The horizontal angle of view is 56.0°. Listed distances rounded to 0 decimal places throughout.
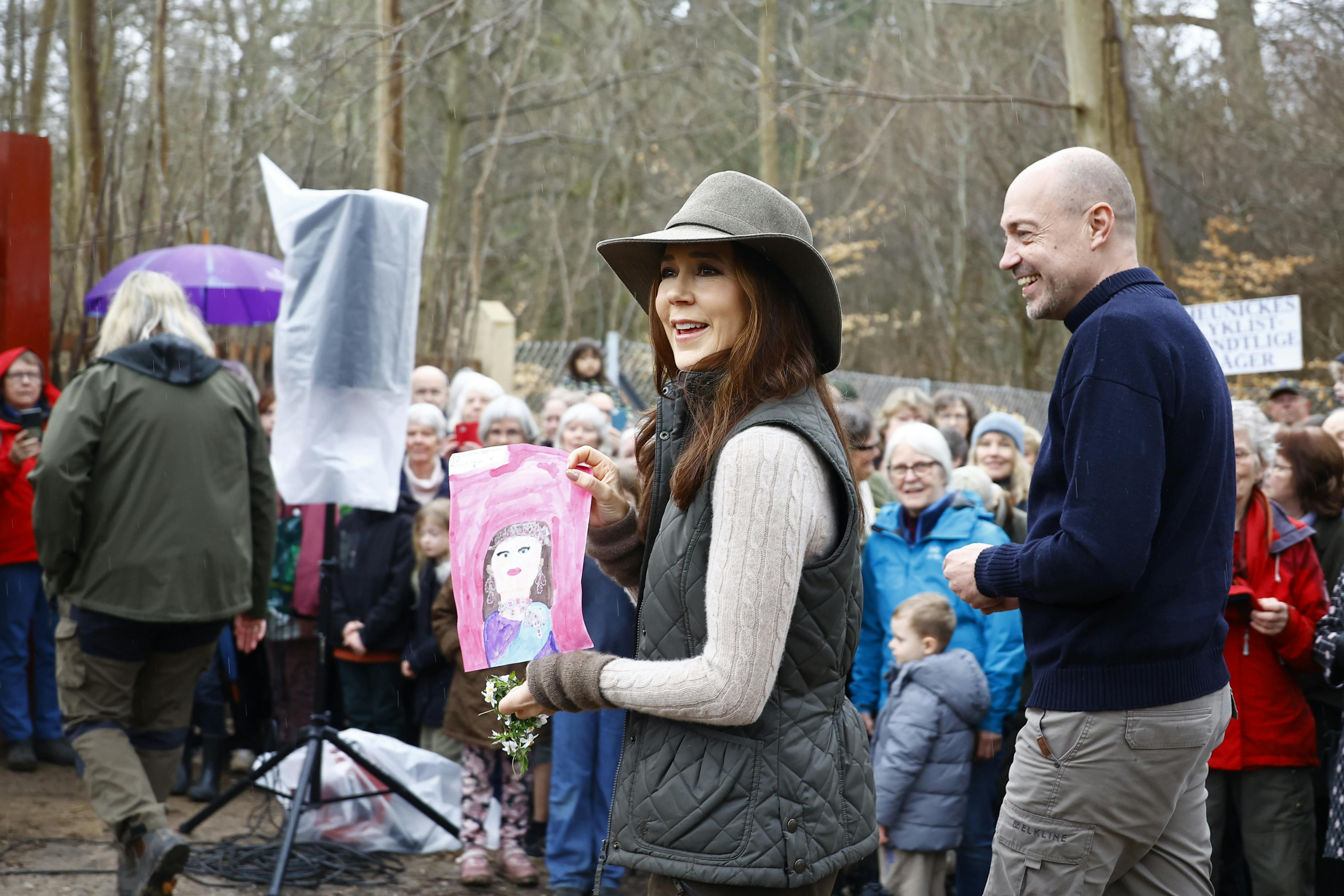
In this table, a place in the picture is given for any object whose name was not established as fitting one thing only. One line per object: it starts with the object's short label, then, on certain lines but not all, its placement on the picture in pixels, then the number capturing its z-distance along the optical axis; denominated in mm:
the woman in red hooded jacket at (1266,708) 4223
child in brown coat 5473
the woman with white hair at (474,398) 7758
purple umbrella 8023
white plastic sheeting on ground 5809
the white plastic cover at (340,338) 5258
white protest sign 6945
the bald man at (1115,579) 2449
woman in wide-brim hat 2111
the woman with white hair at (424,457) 6566
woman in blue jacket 4793
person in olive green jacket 4598
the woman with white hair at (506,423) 6715
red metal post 6617
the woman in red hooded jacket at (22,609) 6137
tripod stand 5473
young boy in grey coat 4520
